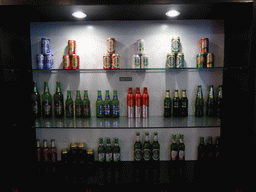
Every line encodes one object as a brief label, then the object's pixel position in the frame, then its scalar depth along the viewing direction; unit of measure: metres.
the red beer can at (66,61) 1.73
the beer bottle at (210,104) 1.89
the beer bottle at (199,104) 1.91
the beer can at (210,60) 1.75
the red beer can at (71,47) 1.77
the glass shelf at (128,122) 1.62
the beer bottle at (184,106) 1.91
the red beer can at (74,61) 1.75
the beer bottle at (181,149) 1.90
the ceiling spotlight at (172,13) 1.65
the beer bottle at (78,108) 1.90
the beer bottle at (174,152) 1.90
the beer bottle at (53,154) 1.94
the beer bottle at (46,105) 1.90
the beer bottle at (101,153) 1.90
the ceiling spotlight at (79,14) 1.65
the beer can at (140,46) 1.73
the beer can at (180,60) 1.73
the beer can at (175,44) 1.76
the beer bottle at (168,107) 1.93
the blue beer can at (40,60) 1.73
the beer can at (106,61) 1.70
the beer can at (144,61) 1.71
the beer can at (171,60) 1.74
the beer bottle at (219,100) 1.88
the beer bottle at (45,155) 1.94
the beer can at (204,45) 1.78
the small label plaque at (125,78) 1.95
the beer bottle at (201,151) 1.93
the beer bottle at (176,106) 1.91
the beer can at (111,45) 1.74
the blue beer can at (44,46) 1.76
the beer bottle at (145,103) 1.83
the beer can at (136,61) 1.70
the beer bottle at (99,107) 1.92
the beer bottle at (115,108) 1.88
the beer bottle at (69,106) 1.92
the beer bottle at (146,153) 1.88
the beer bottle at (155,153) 1.89
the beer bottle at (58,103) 1.91
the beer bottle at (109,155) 1.89
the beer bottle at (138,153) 1.90
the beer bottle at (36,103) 1.89
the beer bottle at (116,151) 1.90
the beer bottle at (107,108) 1.88
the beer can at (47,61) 1.74
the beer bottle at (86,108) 1.91
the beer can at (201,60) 1.77
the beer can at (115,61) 1.71
